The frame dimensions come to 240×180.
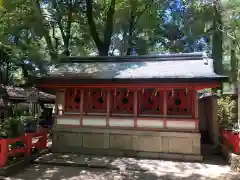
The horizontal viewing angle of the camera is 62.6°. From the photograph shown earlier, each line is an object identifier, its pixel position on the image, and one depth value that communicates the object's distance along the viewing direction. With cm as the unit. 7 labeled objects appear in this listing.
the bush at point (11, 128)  682
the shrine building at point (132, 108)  769
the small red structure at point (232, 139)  690
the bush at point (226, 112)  1161
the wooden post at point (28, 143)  718
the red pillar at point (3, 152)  608
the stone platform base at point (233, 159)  651
